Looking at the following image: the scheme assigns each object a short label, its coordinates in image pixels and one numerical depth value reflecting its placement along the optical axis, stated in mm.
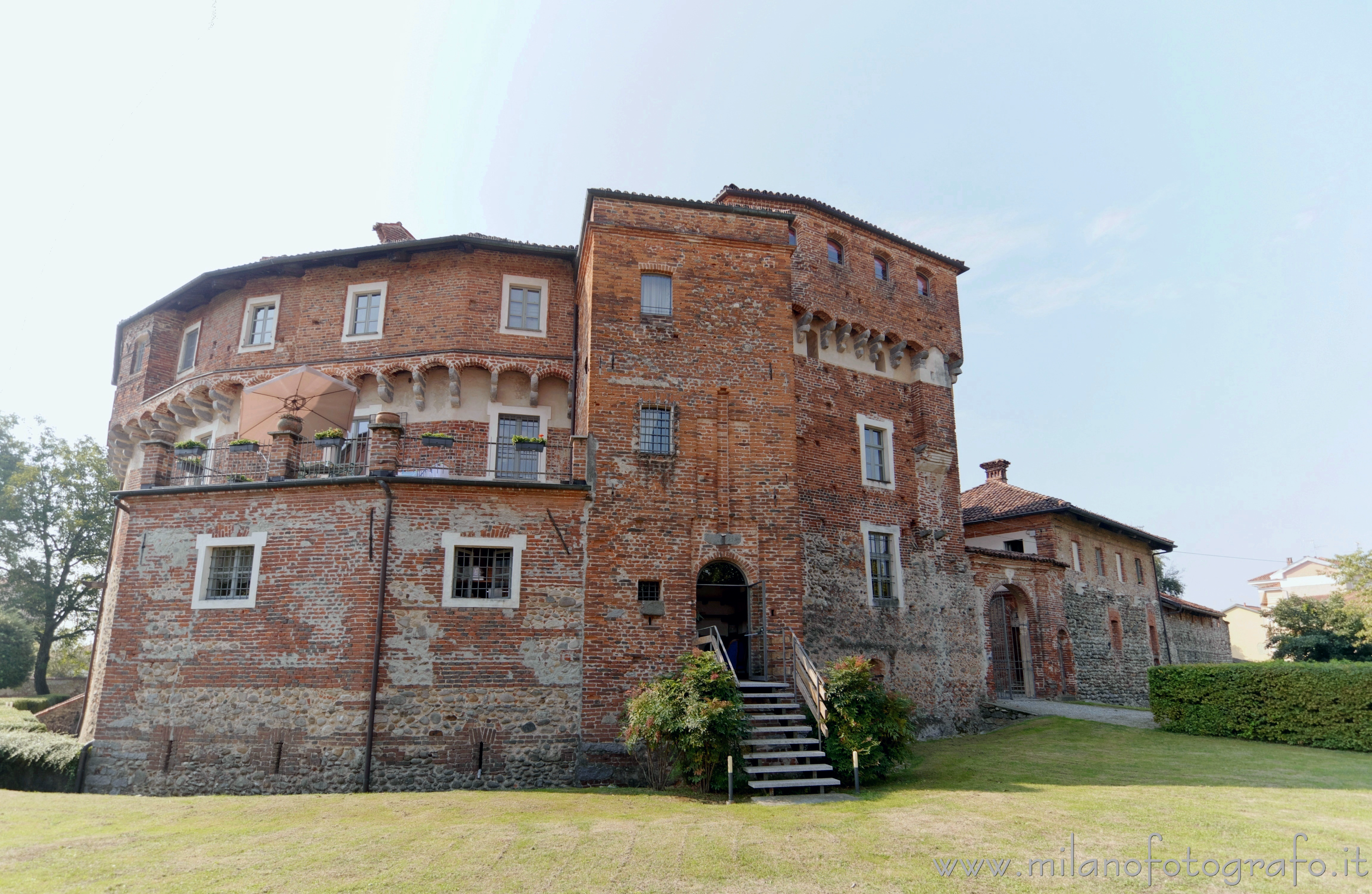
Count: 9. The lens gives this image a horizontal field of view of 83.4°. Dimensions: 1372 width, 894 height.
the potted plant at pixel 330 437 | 16641
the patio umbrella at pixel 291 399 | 17516
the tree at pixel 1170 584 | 52406
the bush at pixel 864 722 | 13227
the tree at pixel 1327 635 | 33125
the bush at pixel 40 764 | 14797
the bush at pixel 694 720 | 12508
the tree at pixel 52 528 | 33625
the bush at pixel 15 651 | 31641
